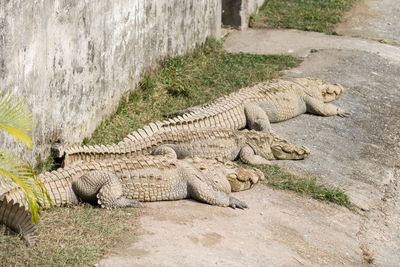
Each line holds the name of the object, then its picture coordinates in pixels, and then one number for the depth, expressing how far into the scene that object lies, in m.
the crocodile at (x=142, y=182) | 12.00
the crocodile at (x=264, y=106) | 16.89
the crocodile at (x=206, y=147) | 13.96
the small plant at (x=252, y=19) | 28.24
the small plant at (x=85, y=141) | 15.36
